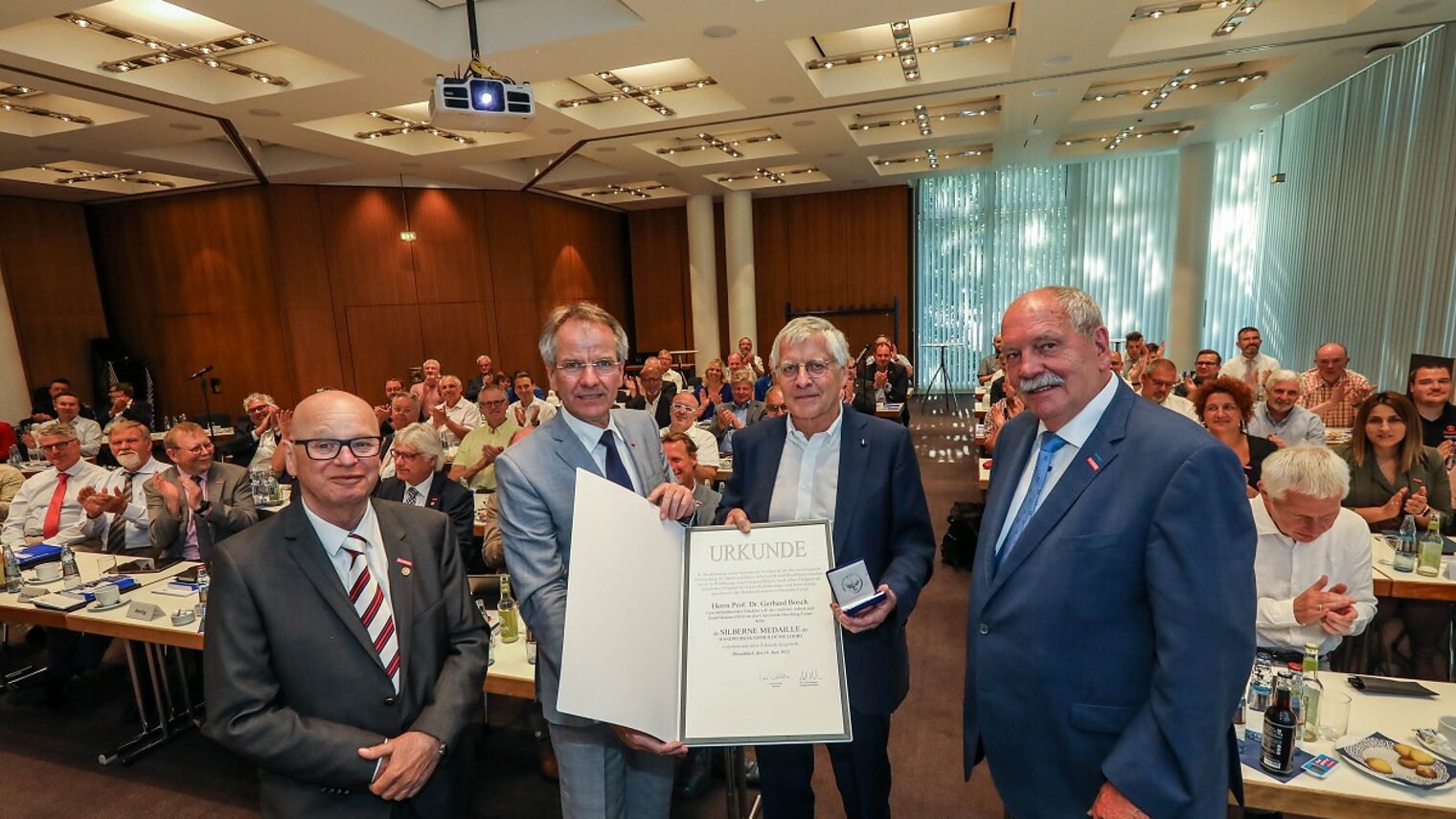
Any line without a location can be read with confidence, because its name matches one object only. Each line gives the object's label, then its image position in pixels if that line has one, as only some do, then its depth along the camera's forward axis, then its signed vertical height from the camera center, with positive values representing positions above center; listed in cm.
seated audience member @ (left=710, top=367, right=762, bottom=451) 704 -116
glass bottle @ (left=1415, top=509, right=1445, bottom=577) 321 -131
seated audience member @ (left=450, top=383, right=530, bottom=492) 589 -115
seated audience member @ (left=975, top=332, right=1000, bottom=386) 1117 -129
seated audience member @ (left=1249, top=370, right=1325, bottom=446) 529 -105
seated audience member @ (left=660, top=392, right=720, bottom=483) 596 -106
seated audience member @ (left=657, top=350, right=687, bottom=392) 979 -108
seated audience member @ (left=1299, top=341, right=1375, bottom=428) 640 -104
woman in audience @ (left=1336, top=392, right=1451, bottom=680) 363 -119
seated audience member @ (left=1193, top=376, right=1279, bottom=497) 434 -81
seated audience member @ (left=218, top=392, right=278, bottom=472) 619 -100
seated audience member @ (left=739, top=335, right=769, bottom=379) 1112 -95
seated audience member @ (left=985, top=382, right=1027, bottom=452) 597 -109
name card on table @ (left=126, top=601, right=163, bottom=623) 328 -138
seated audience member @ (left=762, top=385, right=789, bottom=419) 595 -93
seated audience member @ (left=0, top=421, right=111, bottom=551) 473 -126
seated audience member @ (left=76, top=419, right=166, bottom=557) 434 -110
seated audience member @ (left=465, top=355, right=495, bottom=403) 994 -114
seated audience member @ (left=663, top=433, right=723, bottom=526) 432 -98
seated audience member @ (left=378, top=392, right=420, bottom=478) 679 -96
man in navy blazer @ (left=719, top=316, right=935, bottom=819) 208 -64
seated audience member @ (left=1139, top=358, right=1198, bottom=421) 587 -85
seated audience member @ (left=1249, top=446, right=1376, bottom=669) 242 -105
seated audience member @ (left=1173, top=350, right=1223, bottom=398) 729 -87
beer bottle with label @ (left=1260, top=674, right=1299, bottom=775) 187 -124
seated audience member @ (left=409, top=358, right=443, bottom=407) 854 -95
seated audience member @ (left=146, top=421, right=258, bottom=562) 397 -107
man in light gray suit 181 -56
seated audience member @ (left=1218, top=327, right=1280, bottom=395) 824 -99
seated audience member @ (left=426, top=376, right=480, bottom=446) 762 -120
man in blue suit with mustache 139 -67
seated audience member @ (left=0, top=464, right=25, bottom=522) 552 -126
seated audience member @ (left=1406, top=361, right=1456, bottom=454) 482 -89
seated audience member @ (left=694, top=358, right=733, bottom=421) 866 -115
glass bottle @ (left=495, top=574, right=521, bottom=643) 291 -132
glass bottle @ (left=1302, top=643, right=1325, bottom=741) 204 -125
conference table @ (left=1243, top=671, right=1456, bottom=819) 177 -134
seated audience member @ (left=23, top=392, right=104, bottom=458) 768 -117
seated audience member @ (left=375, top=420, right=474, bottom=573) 405 -104
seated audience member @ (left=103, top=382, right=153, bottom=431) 916 -115
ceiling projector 488 +148
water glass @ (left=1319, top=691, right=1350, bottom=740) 202 -128
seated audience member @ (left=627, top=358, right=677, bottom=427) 828 -113
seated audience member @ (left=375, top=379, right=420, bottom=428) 777 -115
